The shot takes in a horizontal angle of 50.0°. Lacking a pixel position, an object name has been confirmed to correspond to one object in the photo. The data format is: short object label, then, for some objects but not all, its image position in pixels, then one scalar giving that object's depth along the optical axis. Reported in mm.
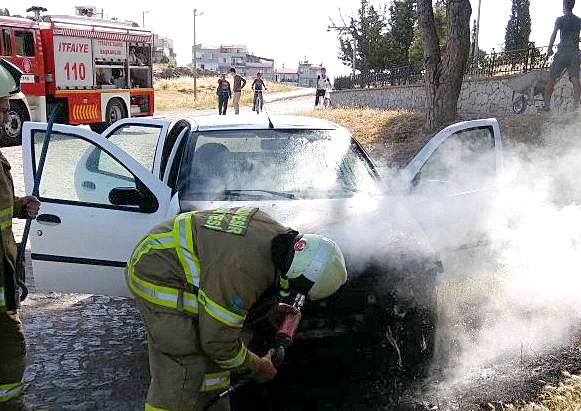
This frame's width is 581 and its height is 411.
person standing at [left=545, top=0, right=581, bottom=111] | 10344
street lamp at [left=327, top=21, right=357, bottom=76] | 37231
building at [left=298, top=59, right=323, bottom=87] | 145125
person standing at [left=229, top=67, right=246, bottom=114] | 23062
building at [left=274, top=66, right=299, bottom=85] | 150750
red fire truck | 16438
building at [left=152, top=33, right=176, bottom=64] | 92938
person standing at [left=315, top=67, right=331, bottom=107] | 26967
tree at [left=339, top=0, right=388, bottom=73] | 34250
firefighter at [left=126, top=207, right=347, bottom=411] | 2193
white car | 3398
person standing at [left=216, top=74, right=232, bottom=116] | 22625
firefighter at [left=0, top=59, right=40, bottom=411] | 2965
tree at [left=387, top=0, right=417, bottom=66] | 32719
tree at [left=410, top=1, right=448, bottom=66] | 28891
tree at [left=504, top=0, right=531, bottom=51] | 43772
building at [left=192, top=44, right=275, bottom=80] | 148500
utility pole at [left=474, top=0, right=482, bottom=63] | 29588
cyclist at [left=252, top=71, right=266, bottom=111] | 24219
